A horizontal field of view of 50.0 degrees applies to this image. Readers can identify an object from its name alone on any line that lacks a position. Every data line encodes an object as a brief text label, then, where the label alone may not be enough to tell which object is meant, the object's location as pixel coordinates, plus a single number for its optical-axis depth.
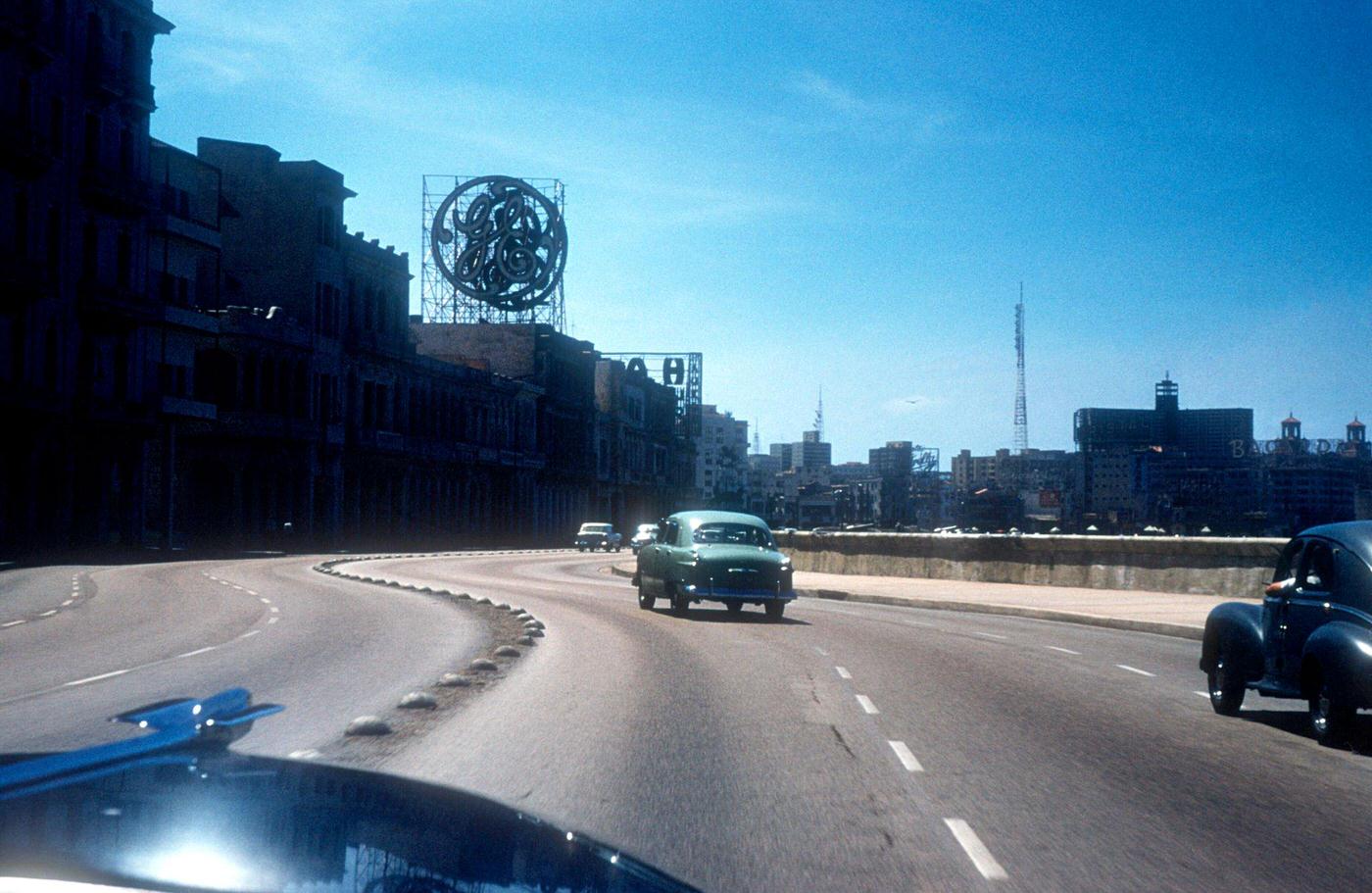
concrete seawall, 30.12
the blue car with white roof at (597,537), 86.81
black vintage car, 10.63
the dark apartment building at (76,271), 49.56
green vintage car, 25.20
